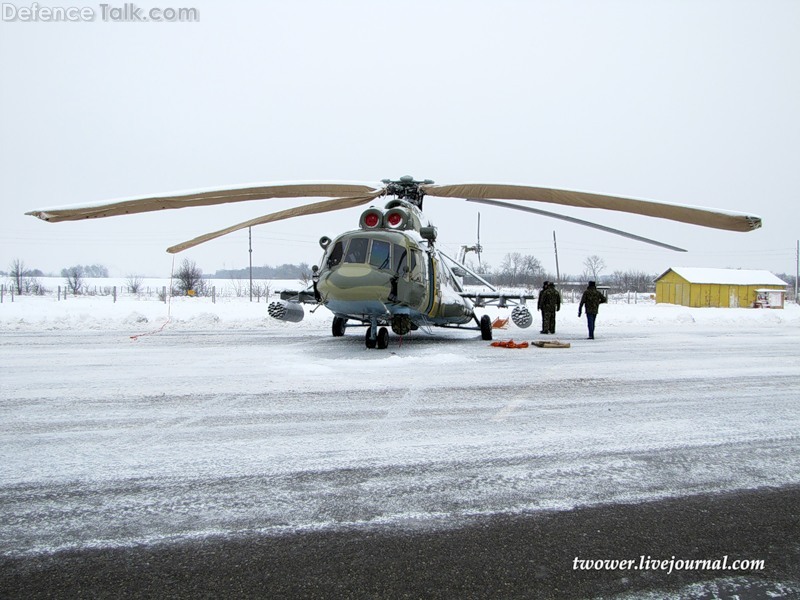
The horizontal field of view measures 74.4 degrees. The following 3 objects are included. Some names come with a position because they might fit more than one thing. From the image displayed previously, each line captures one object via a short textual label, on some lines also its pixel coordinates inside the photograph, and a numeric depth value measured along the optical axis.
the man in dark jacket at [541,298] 15.10
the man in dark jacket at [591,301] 13.95
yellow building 43.58
